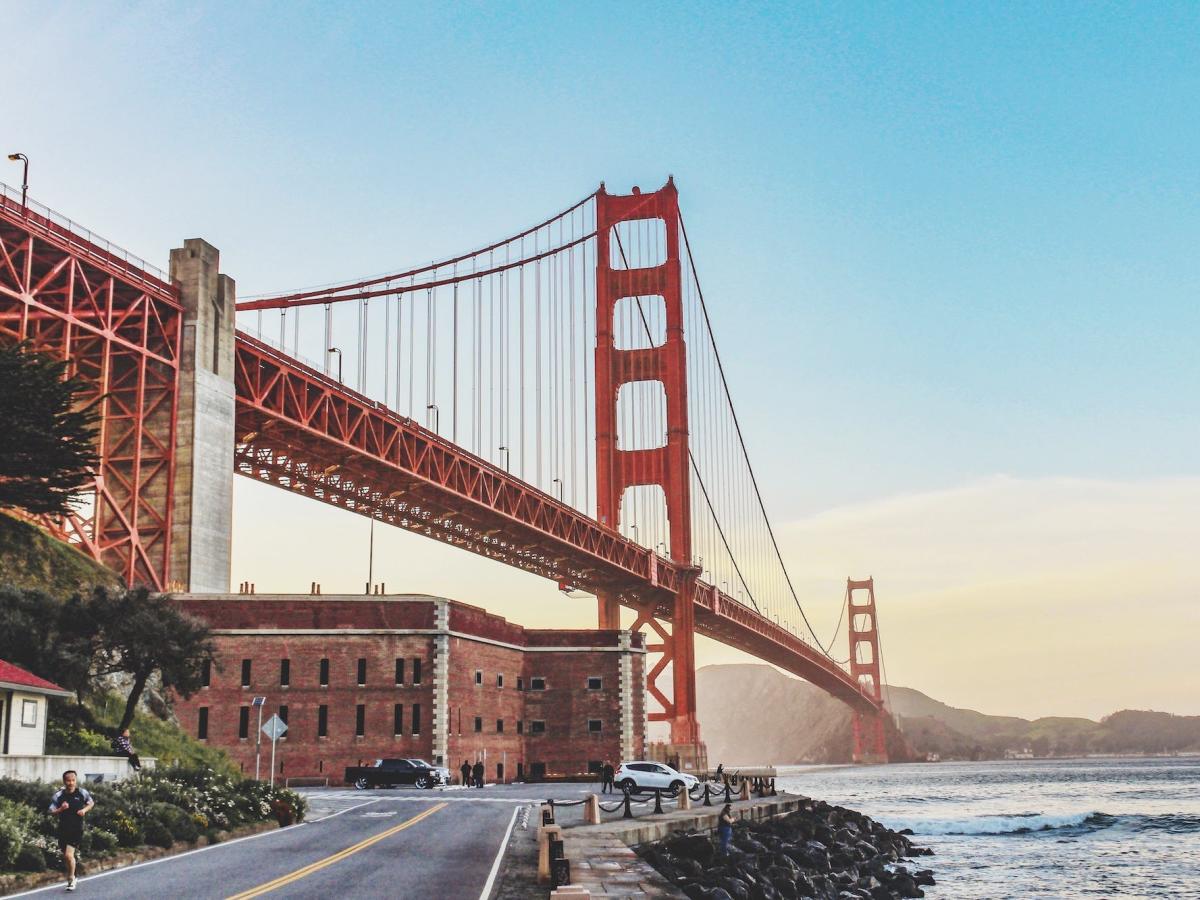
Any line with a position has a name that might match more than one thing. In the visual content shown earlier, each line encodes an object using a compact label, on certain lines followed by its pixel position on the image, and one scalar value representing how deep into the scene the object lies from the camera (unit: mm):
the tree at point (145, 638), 38125
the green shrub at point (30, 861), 19844
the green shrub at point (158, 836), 24578
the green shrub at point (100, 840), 22542
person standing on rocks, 30291
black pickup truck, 50156
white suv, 44625
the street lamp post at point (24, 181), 47469
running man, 19078
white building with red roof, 28703
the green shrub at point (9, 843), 19705
